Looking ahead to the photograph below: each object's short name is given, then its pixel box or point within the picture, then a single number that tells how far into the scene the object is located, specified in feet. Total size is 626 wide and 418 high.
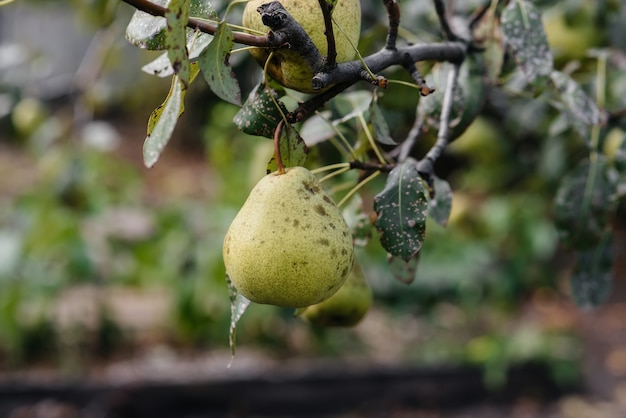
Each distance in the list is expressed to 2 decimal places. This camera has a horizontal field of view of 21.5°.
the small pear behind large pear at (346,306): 3.32
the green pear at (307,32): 2.87
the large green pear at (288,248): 2.81
